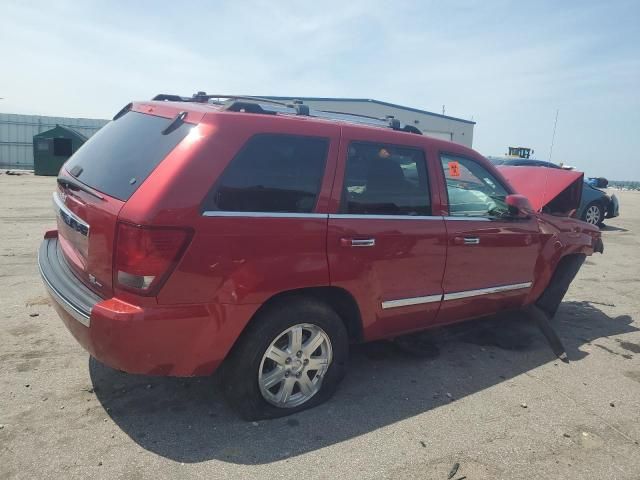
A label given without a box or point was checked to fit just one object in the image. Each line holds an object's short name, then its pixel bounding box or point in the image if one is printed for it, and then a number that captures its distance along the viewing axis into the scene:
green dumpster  23.38
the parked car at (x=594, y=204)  13.17
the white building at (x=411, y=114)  29.30
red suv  2.65
